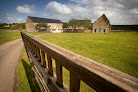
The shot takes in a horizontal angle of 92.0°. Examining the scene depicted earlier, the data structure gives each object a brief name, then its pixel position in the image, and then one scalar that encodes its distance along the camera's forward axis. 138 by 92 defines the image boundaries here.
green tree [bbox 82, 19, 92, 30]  40.03
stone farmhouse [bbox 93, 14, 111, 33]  34.15
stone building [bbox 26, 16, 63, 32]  43.12
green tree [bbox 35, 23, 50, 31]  41.94
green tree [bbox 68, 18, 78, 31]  41.82
